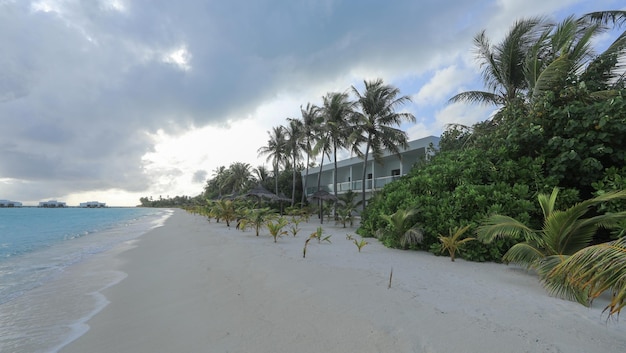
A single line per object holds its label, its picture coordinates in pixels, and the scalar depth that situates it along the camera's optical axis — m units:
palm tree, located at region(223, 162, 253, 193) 44.00
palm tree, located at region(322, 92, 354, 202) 19.94
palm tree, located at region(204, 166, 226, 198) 54.31
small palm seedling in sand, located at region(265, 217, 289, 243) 9.79
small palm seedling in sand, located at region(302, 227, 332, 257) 8.94
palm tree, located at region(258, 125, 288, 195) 30.94
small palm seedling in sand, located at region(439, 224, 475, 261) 6.36
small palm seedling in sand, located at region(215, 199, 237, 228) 16.74
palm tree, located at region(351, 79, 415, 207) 17.92
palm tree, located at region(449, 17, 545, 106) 11.77
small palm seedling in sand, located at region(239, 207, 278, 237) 11.69
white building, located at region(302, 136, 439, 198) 19.79
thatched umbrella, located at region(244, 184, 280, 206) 20.48
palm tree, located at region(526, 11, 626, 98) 8.15
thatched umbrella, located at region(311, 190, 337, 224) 18.36
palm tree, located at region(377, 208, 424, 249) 7.51
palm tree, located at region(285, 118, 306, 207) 27.08
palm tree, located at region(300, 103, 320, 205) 24.74
